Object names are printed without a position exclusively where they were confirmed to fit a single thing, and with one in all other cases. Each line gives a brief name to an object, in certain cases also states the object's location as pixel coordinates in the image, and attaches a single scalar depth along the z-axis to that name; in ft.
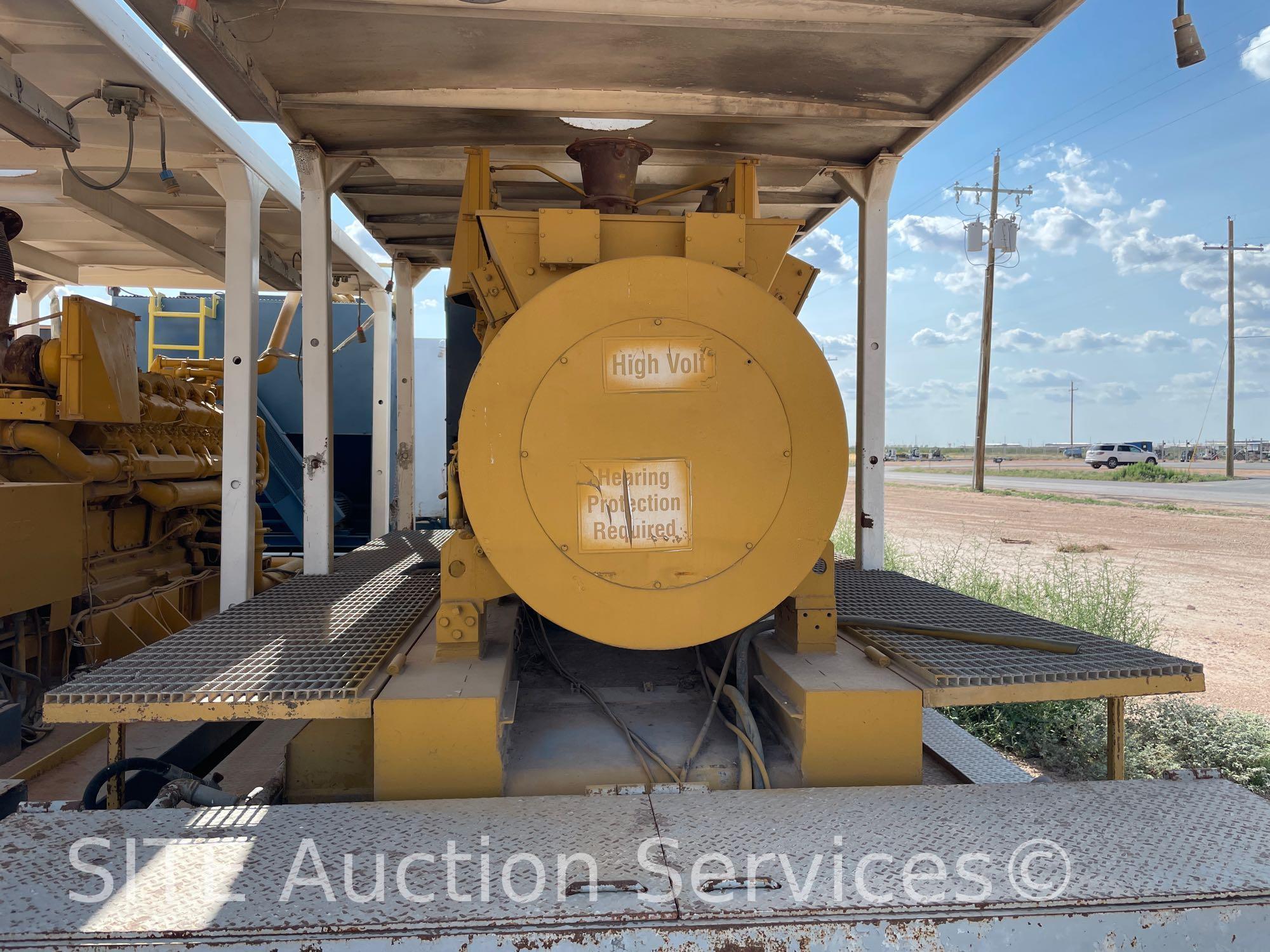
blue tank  32.40
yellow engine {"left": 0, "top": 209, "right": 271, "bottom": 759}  14.70
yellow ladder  31.53
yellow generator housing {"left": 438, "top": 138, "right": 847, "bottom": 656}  7.77
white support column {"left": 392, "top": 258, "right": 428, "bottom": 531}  21.48
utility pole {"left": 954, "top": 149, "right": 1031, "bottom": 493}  72.28
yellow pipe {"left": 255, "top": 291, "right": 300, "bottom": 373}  24.32
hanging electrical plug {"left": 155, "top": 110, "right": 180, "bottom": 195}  12.90
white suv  152.15
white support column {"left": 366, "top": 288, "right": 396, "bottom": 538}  23.30
